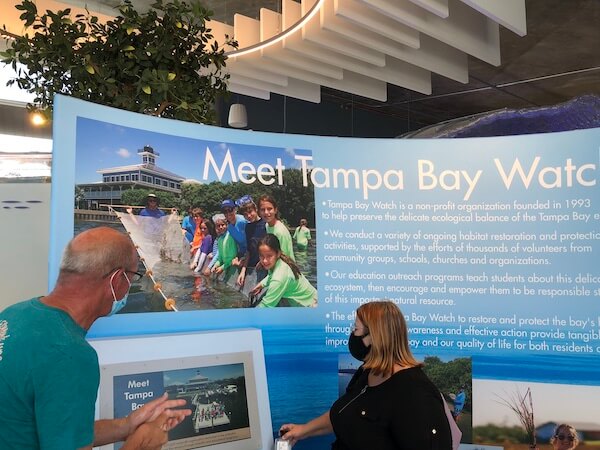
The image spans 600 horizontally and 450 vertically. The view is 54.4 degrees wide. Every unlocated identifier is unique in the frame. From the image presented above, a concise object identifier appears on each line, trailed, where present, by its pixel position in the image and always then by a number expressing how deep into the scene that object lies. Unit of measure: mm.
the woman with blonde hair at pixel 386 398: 2078
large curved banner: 2725
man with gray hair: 1355
